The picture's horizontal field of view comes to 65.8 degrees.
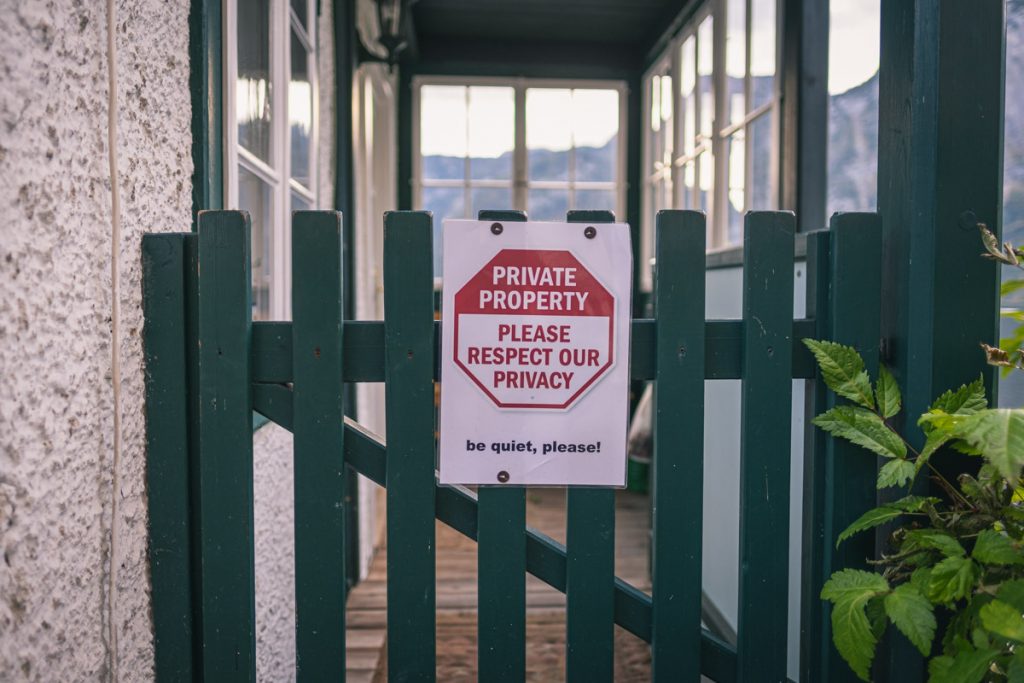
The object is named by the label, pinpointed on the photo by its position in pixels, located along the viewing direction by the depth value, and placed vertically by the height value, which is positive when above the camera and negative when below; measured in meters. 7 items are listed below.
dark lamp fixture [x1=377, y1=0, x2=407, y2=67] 3.38 +1.14
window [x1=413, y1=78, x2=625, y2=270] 5.07 +0.94
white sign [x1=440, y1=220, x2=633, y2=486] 1.17 -0.09
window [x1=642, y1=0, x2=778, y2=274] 2.79 +0.73
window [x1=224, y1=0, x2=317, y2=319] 1.62 +0.39
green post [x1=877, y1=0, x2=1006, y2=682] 1.14 +0.14
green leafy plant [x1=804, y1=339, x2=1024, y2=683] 0.89 -0.33
